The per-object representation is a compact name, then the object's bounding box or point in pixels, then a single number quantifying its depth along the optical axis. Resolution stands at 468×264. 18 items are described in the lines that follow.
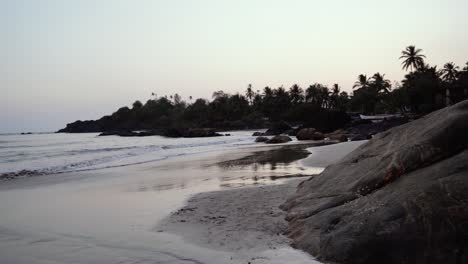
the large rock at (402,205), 4.87
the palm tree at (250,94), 137.62
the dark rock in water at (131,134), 93.49
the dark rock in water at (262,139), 48.94
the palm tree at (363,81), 100.12
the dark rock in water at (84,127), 154.12
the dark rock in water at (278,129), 68.14
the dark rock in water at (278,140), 44.22
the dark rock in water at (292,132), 61.31
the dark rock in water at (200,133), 75.19
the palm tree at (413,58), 76.44
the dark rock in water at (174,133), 80.81
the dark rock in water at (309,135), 49.12
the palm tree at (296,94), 120.19
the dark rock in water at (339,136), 43.47
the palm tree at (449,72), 75.74
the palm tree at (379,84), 95.19
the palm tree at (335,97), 113.81
